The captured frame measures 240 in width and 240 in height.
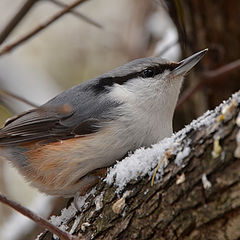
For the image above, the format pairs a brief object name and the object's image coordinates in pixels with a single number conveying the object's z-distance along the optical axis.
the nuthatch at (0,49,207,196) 4.57
